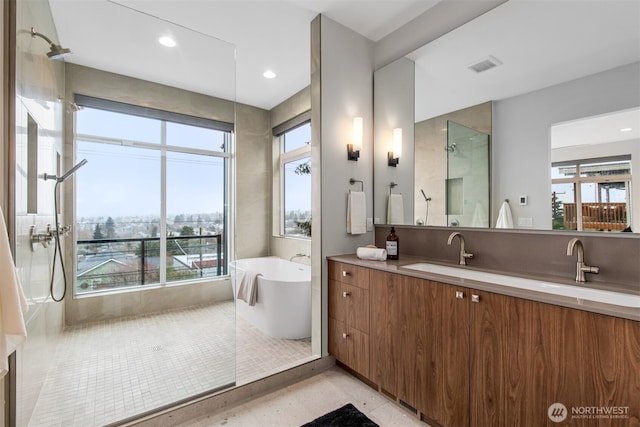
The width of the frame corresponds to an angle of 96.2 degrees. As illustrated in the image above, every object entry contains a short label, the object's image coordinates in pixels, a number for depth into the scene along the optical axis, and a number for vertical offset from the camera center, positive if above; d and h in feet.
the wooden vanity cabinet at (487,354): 3.51 -2.17
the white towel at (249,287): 9.54 -2.38
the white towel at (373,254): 7.13 -0.95
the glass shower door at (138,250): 6.08 -0.73
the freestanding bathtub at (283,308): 9.02 -2.92
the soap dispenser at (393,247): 7.45 -0.81
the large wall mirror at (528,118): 4.76 +1.98
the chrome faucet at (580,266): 4.83 -0.90
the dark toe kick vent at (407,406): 5.95 -4.05
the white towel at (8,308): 3.46 -1.07
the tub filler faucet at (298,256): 12.22 -1.70
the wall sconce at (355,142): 8.24 +2.14
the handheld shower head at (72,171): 6.12 +1.03
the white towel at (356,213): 8.11 +0.09
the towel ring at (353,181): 8.32 +1.02
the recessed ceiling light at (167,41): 6.86 +4.26
